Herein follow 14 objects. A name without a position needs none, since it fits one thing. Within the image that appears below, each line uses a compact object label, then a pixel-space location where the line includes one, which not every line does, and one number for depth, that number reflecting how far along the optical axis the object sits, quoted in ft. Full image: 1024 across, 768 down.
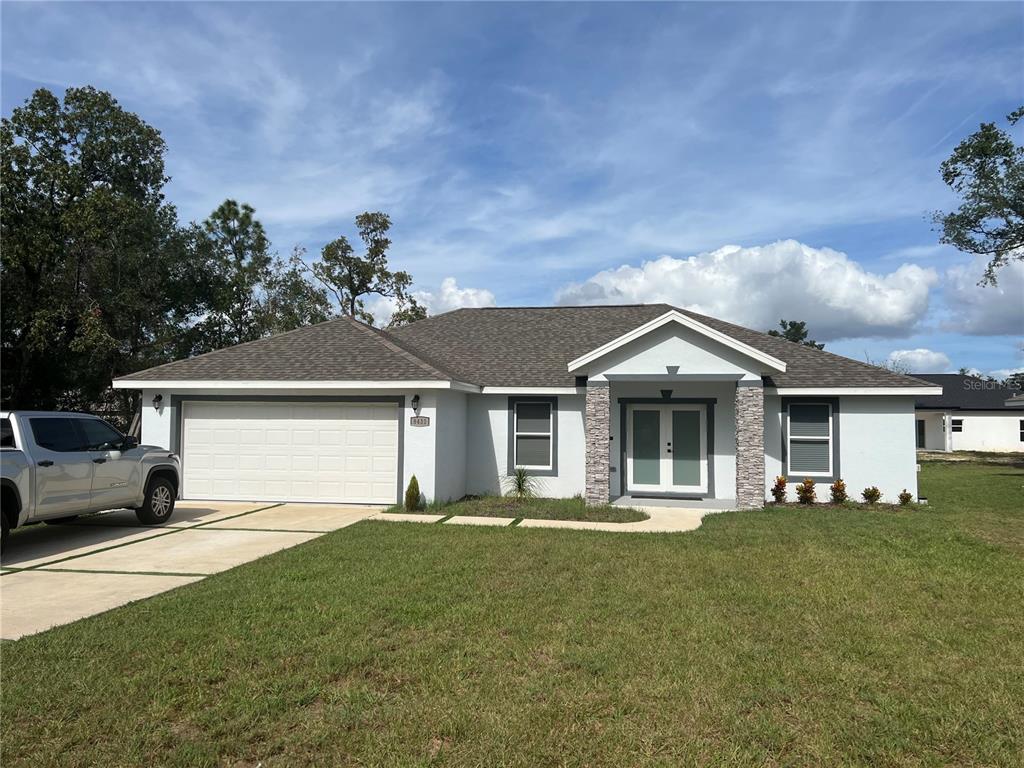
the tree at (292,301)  112.67
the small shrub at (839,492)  47.67
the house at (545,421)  46.44
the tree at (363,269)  119.96
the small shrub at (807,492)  47.39
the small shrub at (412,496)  44.04
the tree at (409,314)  118.83
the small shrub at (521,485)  50.57
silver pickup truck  28.53
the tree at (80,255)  72.69
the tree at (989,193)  93.91
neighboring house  143.84
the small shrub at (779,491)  47.80
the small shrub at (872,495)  47.23
